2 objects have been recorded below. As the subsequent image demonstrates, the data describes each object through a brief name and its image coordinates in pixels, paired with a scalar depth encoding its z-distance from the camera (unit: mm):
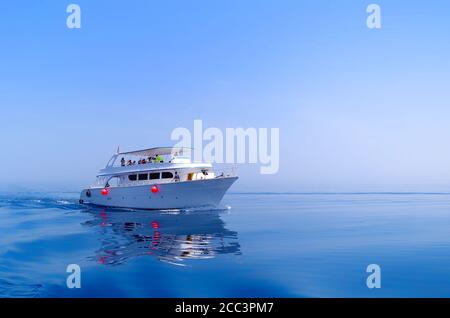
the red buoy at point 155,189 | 42438
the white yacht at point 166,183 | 42031
